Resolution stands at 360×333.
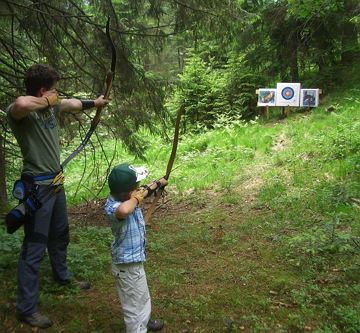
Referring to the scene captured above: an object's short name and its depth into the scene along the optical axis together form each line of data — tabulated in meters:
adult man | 3.46
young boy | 3.20
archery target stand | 12.69
